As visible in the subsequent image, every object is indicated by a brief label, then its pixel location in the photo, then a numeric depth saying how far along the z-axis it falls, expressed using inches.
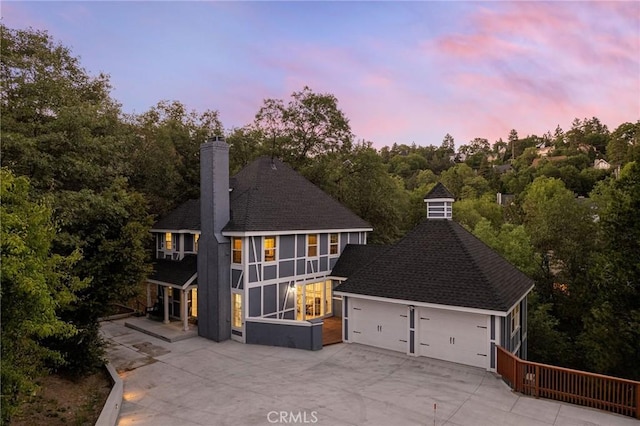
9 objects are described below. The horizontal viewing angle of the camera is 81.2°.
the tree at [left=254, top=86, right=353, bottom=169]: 1214.3
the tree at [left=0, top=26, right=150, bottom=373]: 482.3
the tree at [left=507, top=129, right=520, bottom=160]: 4574.1
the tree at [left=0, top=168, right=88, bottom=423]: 242.4
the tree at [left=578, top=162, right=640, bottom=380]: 485.7
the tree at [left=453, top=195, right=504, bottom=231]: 1424.7
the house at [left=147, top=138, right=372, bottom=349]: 637.9
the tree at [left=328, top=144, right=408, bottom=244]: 1152.8
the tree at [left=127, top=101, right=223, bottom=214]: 987.9
